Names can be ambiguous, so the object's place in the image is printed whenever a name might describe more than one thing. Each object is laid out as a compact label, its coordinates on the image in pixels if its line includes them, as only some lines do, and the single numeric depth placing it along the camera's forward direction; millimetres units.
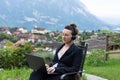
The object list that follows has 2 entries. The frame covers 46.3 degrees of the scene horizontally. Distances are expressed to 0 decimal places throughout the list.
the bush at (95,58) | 4510
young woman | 1889
